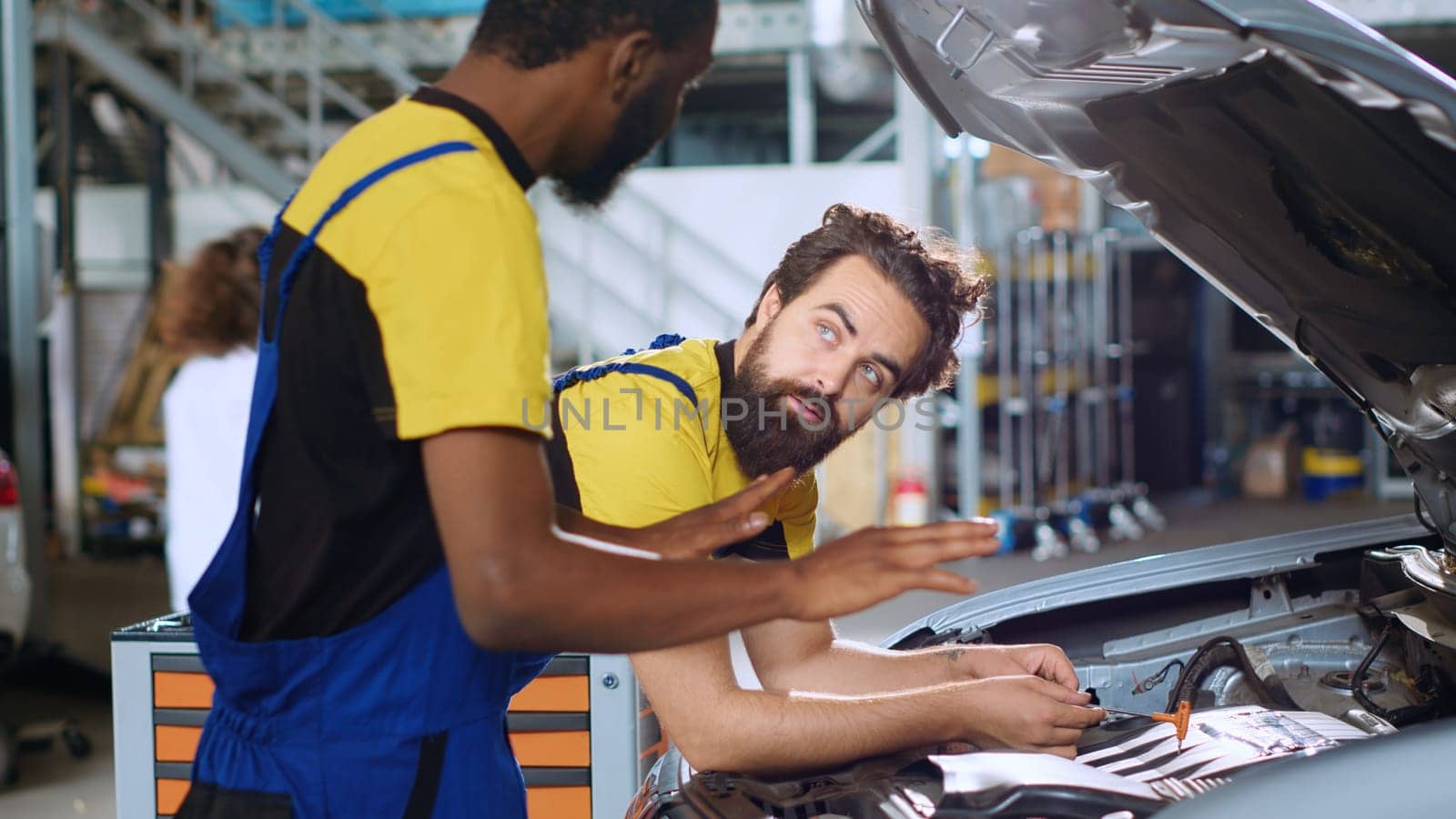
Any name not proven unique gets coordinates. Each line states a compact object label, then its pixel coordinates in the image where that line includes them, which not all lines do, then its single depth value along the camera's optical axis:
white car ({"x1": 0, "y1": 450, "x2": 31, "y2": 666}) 4.05
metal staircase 7.25
